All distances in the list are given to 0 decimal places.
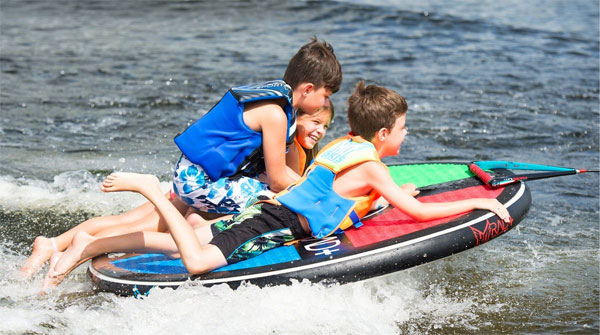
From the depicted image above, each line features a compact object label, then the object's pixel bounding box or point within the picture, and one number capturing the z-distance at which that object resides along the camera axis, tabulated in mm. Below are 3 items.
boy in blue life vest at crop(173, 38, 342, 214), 8859
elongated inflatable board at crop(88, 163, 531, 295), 8312
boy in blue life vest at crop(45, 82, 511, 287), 8508
